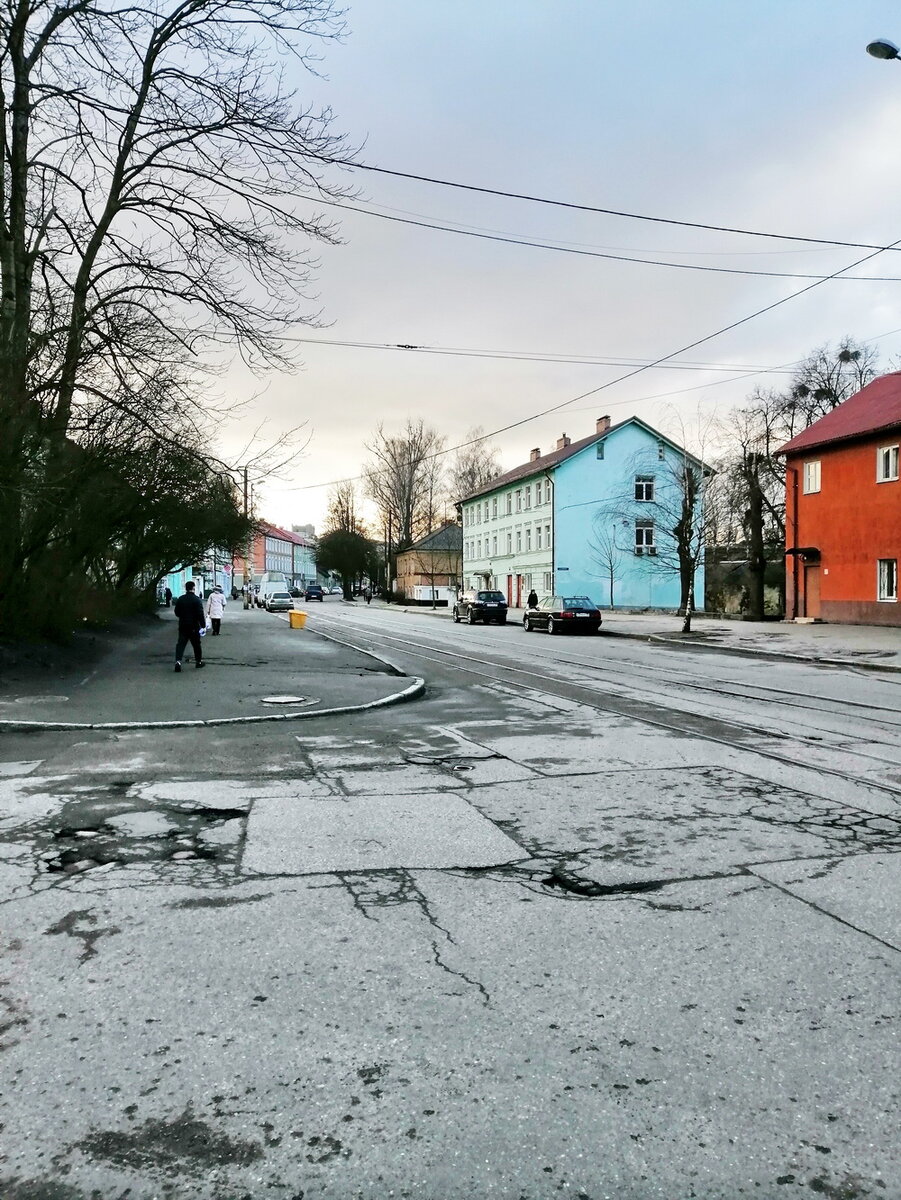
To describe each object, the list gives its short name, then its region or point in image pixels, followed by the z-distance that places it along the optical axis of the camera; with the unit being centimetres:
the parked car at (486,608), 4338
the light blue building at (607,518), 5741
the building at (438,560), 9031
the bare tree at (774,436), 4570
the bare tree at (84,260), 1465
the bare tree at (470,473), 9381
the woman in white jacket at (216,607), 2727
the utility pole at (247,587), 5956
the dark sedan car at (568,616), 3447
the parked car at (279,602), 5934
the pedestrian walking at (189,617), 1659
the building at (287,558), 15625
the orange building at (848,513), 3161
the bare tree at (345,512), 9394
